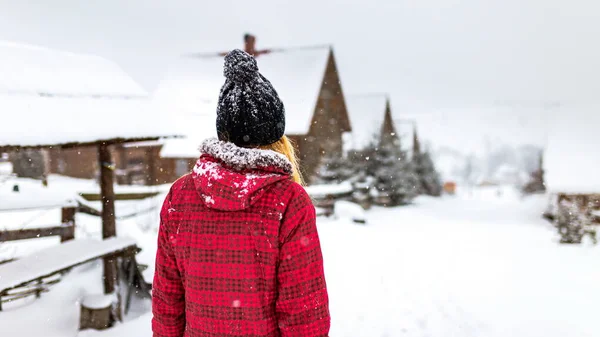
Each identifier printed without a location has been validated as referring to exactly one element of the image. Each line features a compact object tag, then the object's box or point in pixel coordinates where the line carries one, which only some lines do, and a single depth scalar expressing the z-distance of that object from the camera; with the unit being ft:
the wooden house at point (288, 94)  56.54
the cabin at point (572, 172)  51.11
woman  4.83
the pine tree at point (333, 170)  60.08
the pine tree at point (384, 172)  63.77
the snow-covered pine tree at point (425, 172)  100.01
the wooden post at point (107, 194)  22.08
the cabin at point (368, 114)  79.29
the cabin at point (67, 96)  16.39
